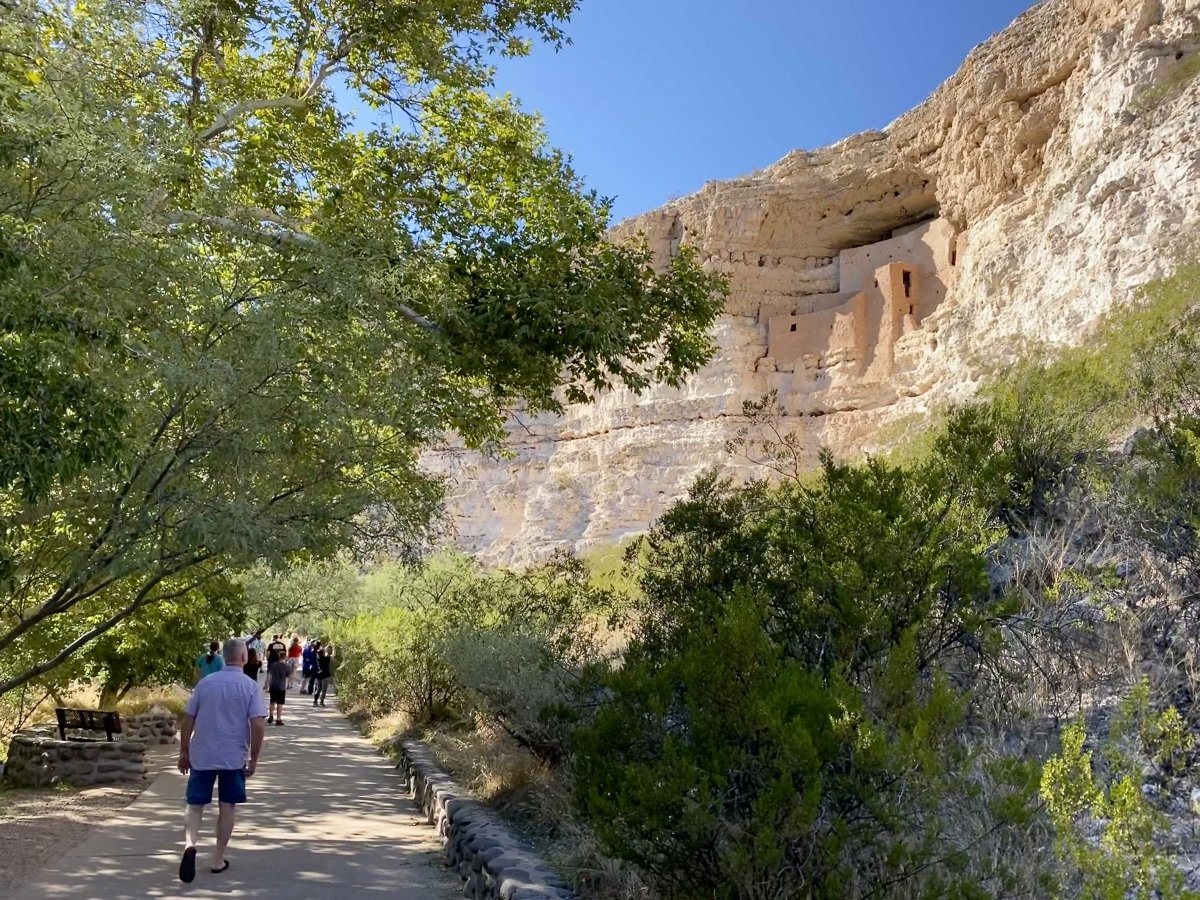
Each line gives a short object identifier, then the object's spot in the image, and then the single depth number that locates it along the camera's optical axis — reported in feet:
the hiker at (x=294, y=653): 75.72
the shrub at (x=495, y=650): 20.61
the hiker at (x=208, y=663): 29.48
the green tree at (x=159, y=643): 31.19
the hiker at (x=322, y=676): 60.13
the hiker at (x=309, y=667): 63.61
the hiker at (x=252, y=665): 43.06
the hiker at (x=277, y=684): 44.98
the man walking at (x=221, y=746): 16.21
